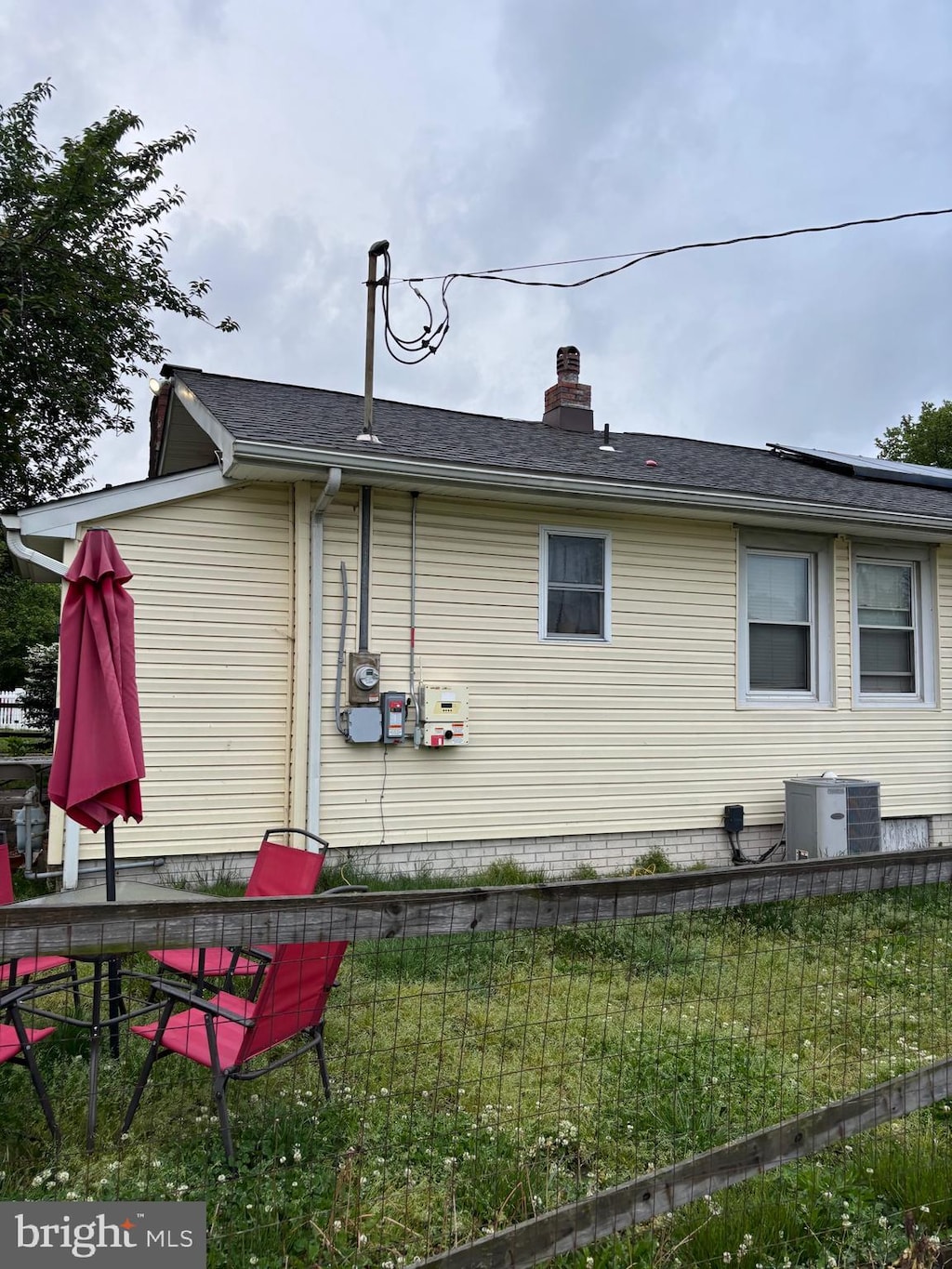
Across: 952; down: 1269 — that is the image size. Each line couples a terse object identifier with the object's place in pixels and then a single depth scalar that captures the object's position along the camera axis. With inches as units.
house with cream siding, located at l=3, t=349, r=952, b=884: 259.3
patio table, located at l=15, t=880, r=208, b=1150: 118.1
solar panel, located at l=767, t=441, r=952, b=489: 435.2
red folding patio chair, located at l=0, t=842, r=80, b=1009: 142.5
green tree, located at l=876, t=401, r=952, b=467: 1350.9
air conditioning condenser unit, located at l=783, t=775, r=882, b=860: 313.9
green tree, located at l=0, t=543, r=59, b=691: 783.1
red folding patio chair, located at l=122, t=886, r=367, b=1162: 111.1
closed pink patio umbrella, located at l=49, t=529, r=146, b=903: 130.2
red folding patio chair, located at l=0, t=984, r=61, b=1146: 113.0
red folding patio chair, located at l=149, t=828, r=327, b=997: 152.0
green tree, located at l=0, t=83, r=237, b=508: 475.8
